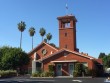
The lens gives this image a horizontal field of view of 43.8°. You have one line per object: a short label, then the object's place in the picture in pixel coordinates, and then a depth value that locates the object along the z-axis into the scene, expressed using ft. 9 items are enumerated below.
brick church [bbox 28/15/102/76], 80.52
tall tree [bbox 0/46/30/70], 108.92
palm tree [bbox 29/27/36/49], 165.92
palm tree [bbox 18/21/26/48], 151.32
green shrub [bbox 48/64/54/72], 80.41
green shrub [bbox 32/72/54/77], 78.65
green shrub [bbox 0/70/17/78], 84.06
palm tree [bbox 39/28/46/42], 177.60
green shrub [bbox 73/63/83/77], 77.03
